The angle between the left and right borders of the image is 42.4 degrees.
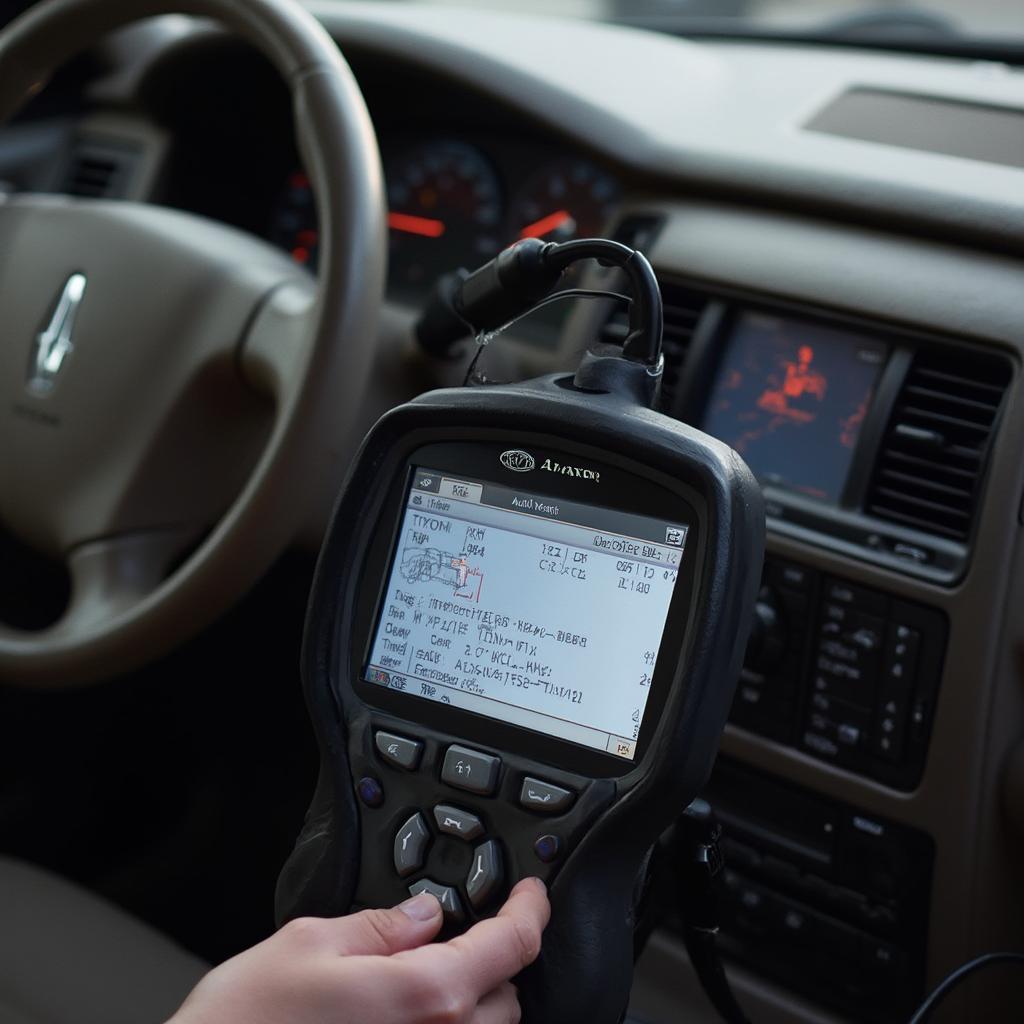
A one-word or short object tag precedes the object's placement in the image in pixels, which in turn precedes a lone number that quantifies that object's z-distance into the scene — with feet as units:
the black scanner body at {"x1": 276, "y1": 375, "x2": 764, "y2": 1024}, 2.54
